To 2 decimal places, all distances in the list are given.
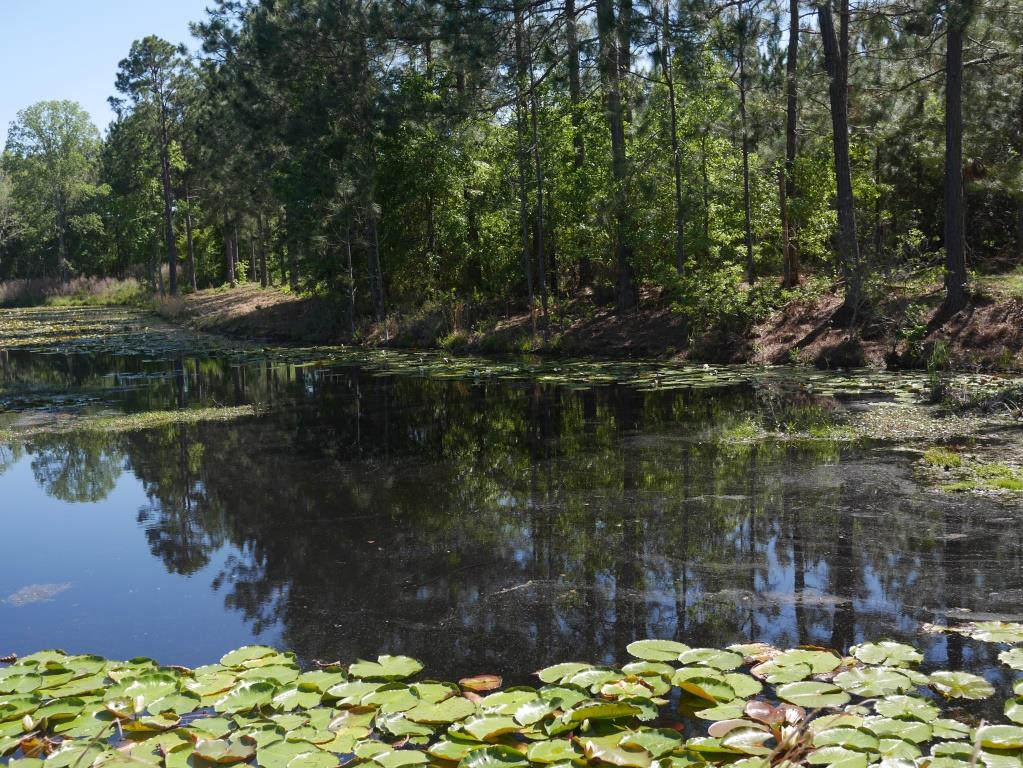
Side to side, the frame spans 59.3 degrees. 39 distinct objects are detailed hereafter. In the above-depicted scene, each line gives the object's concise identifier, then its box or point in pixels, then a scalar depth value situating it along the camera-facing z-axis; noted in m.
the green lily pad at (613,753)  3.39
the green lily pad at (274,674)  4.32
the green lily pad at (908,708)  3.69
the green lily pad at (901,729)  3.49
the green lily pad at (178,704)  4.03
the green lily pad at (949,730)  3.51
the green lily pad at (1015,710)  3.62
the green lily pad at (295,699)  4.03
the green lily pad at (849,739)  3.39
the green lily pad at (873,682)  3.96
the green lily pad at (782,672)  4.09
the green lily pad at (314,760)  3.49
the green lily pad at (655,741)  3.50
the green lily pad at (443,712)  3.84
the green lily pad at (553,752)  3.45
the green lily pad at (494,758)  3.40
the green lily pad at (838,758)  3.27
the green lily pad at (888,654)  4.29
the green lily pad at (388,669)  4.34
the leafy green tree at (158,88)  38.81
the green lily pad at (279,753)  3.49
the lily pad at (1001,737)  3.39
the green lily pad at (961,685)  3.95
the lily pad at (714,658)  4.29
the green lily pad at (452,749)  3.50
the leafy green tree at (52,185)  58.97
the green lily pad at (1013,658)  4.19
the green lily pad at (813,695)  3.83
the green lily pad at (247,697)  4.02
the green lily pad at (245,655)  4.62
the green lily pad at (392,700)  3.97
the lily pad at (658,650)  4.44
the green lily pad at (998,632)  4.52
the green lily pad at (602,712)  3.71
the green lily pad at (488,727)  3.65
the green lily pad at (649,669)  4.26
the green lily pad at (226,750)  3.58
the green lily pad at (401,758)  3.46
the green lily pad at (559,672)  4.23
